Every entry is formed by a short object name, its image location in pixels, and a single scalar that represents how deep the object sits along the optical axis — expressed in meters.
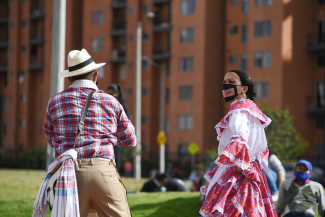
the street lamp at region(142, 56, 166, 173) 53.56
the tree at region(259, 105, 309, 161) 38.39
